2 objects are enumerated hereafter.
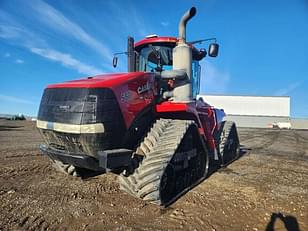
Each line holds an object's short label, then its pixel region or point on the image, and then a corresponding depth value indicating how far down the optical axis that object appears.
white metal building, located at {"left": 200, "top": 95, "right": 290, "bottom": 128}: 41.91
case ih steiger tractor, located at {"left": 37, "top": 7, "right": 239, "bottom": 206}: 3.21
